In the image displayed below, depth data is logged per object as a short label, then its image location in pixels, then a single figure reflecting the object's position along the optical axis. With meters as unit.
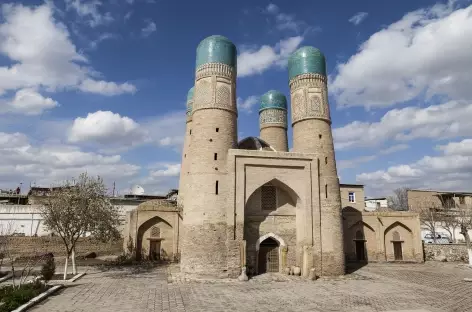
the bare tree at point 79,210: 18.98
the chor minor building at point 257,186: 19.44
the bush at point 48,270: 16.83
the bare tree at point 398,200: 65.06
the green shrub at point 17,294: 11.56
